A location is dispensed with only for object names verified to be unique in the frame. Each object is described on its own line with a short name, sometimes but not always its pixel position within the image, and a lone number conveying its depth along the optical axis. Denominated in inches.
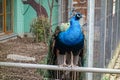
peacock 137.1
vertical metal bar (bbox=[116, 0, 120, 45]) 330.7
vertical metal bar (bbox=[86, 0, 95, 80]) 167.3
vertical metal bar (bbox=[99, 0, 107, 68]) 213.2
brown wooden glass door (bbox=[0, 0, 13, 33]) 455.8
